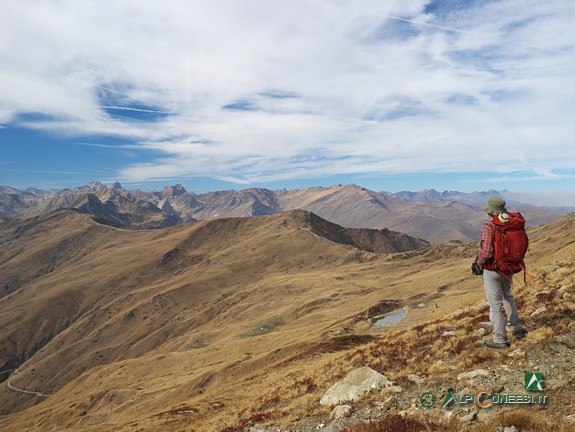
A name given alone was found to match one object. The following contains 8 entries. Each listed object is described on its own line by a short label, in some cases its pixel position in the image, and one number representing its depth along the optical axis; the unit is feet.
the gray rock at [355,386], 42.34
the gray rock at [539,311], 44.80
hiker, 36.09
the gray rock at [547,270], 65.45
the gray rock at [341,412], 37.84
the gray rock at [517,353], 35.12
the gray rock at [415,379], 39.34
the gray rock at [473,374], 34.32
